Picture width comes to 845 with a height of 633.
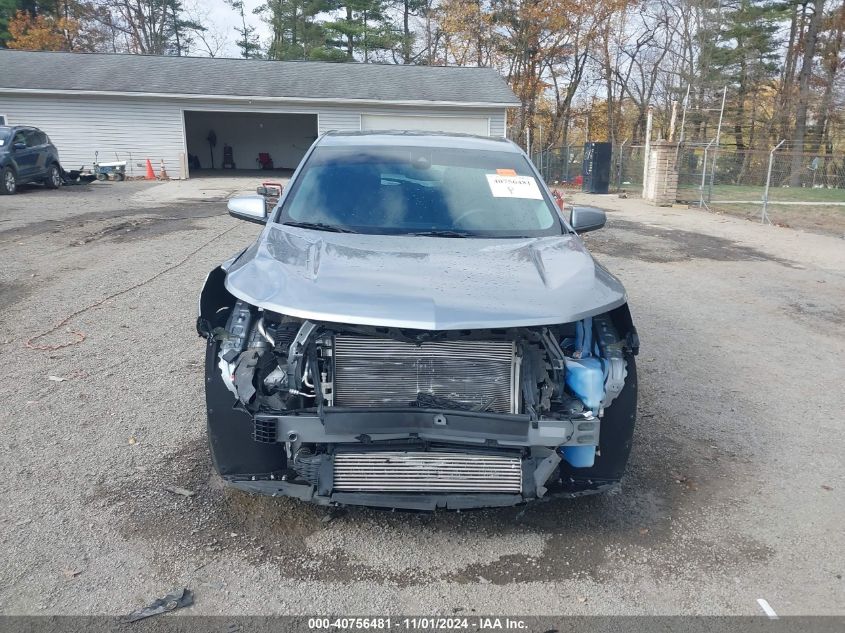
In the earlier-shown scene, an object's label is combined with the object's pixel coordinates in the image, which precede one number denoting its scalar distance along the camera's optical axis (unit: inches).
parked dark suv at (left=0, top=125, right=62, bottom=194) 633.0
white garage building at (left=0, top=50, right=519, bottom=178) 950.4
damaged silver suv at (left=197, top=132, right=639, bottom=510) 110.1
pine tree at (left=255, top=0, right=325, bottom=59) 1664.6
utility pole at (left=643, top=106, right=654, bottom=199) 765.3
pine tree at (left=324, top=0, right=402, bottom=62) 1585.9
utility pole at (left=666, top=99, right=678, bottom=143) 756.5
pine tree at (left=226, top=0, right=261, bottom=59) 1875.0
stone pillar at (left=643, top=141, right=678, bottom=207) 727.1
